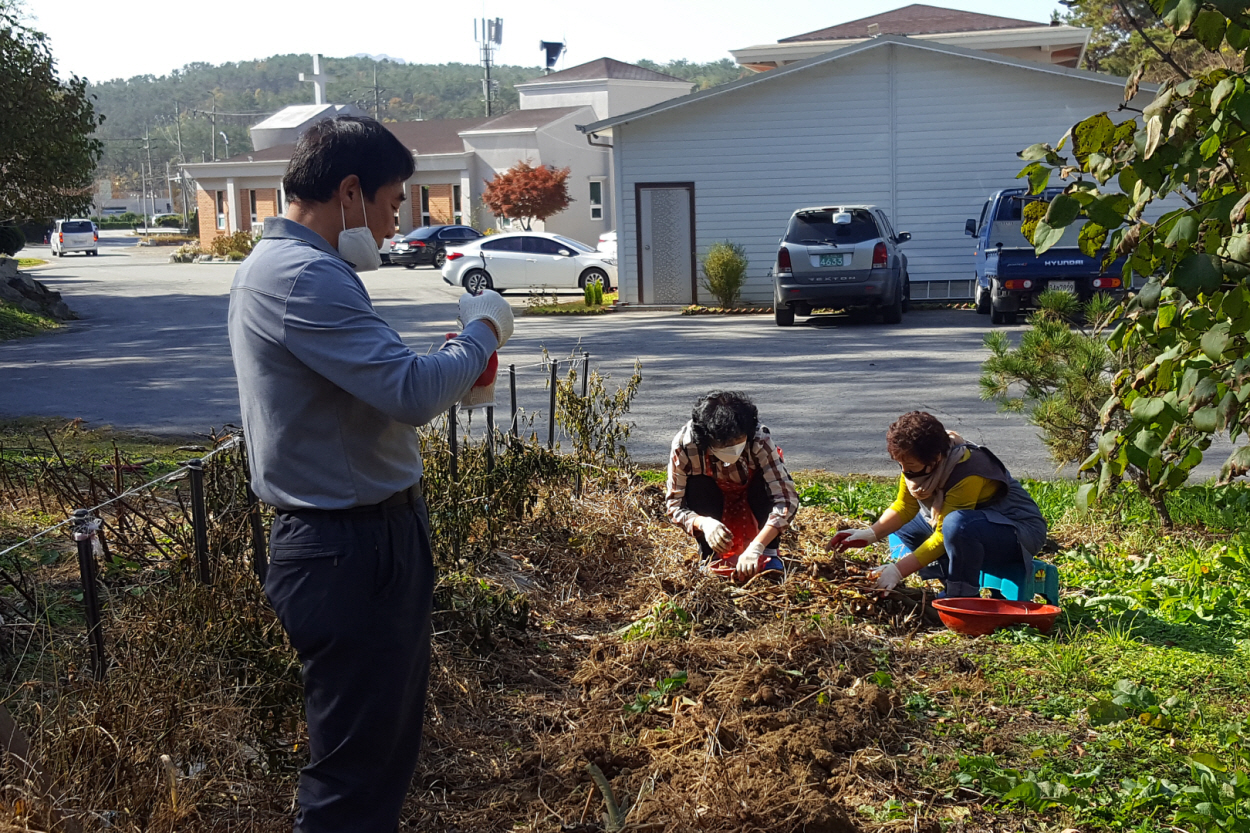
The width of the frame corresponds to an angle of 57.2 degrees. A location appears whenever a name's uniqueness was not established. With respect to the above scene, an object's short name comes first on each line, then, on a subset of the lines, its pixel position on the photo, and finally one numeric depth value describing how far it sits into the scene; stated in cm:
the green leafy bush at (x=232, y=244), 4334
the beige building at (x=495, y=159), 4647
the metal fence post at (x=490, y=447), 570
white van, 5266
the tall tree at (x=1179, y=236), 244
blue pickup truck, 1658
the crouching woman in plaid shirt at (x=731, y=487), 503
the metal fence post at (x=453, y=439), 524
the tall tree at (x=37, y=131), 1530
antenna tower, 7900
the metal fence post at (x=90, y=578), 291
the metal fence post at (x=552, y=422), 637
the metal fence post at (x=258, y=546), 378
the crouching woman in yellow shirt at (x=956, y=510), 495
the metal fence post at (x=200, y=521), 342
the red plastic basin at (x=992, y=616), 462
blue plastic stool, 500
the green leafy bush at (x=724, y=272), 2169
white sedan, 2631
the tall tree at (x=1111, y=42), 3422
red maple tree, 4222
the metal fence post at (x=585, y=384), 651
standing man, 231
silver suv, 1798
